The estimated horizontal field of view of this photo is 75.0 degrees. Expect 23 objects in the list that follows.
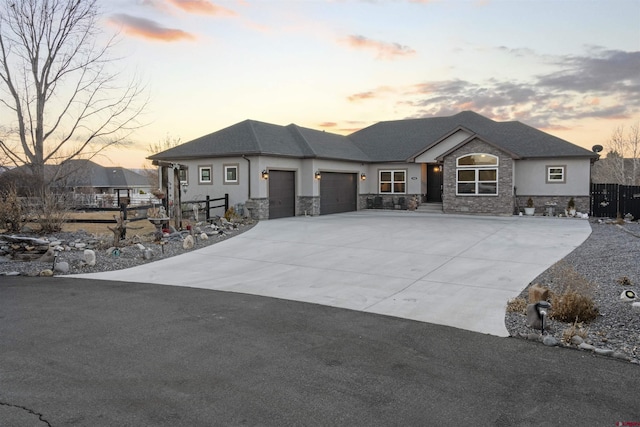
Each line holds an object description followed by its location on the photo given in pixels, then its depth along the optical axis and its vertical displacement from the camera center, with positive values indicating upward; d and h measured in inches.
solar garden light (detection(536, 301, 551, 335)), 217.9 -63.8
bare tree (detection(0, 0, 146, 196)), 813.9 +203.9
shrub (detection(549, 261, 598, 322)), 235.4 -67.2
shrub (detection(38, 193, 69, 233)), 552.4 -25.5
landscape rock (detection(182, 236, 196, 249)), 505.8 -59.3
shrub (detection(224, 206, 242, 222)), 753.6 -40.5
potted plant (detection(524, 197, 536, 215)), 896.9 -40.8
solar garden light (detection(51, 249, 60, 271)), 381.6 -59.2
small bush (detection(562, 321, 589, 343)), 207.3 -73.1
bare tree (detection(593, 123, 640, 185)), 1600.6 +136.1
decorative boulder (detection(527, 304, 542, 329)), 221.3 -69.4
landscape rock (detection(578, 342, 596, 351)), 195.3 -74.6
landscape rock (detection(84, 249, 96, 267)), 404.2 -60.3
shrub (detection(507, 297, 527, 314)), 256.9 -72.9
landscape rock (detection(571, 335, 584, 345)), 202.5 -73.8
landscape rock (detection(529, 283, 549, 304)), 253.4 -64.3
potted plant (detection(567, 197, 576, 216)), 865.3 -39.1
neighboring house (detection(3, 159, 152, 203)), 1574.8 +80.3
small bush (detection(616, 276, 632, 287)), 306.4 -69.5
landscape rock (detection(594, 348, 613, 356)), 188.7 -74.5
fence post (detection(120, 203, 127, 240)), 507.6 -28.0
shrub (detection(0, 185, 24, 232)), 529.3 -20.3
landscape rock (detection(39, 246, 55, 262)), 413.4 -59.2
